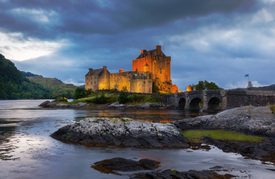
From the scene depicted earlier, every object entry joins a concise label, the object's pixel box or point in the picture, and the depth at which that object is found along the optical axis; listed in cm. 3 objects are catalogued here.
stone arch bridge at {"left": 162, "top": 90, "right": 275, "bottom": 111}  3865
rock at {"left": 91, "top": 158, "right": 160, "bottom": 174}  1155
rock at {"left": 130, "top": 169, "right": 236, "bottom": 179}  954
